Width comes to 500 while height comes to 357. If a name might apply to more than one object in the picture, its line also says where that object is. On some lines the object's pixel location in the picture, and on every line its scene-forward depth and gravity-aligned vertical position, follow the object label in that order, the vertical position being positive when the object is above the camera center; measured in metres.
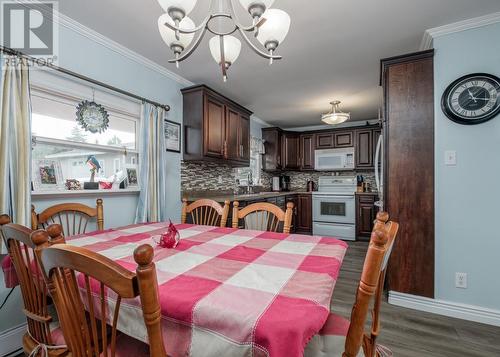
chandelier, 1.06 +0.74
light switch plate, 2.00 +0.15
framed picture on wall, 2.79 +0.49
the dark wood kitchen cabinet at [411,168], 2.09 +0.08
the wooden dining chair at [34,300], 0.85 -0.45
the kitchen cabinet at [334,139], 4.89 +0.78
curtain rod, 1.53 +0.79
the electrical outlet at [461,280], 1.96 -0.84
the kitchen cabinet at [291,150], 5.29 +0.59
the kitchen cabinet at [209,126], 2.91 +0.65
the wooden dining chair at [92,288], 0.48 -0.25
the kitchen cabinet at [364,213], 4.36 -0.66
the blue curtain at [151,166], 2.39 +0.12
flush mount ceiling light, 3.45 +0.85
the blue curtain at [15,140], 1.49 +0.24
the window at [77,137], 1.83 +0.35
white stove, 4.45 -0.65
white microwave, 4.87 +0.36
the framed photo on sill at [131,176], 2.38 +0.02
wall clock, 1.87 +0.62
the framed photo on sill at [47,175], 1.75 +0.02
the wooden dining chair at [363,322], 0.63 -0.44
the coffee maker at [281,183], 5.55 -0.14
